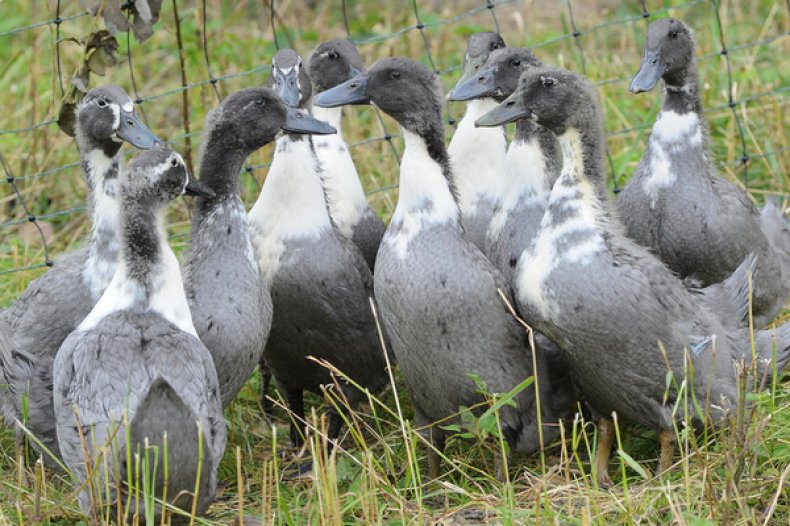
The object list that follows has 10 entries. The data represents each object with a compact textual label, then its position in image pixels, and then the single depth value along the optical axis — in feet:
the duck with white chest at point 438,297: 31.58
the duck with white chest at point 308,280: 34.88
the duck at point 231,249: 32.04
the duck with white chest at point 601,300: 30.55
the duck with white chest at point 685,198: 36.22
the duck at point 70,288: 32.68
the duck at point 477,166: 37.24
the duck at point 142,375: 27.43
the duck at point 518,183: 34.81
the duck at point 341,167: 37.99
